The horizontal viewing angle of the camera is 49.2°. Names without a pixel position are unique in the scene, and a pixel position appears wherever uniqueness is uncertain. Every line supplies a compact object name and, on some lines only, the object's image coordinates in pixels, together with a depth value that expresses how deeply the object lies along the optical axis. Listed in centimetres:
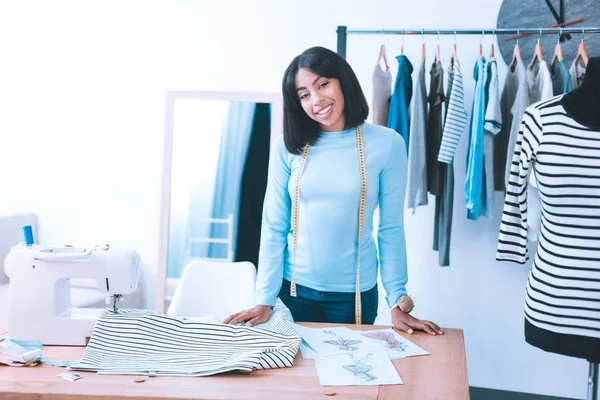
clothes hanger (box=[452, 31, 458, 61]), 298
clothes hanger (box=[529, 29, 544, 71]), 284
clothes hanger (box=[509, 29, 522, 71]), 290
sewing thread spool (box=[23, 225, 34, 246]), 172
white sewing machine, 173
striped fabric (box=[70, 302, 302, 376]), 154
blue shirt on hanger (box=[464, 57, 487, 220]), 286
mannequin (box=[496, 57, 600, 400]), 177
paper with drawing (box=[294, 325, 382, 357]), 167
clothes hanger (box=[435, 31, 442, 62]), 301
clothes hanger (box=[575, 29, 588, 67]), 279
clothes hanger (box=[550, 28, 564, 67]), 282
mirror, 362
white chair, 254
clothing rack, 278
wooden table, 140
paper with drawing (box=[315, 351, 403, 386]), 148
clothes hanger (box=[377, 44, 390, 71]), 305
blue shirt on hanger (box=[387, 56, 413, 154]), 297
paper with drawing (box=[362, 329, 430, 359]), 166
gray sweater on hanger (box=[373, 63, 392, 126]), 298
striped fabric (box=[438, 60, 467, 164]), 289
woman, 194
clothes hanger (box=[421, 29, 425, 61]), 299
